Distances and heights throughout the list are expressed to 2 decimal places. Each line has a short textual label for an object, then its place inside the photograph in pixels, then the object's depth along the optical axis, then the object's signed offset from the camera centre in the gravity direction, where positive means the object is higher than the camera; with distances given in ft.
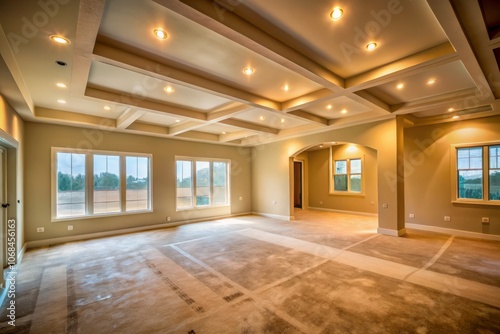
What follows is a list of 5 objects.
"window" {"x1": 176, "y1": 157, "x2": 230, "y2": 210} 25.82 -1.73
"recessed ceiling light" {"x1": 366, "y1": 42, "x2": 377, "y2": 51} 9.39 +5.09
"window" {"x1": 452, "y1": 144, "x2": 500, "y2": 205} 18.02 -0.73
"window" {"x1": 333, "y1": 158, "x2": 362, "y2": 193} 30.37 -1.20
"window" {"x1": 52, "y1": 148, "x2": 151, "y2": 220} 18.54 -1.24
